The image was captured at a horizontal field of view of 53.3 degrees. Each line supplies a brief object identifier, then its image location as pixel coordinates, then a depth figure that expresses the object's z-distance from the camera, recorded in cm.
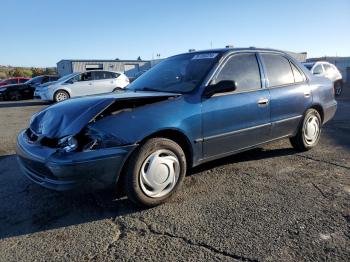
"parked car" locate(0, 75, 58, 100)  1995
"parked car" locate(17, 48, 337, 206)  316
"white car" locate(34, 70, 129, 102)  1534
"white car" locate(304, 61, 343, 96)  1386
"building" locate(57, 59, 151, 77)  3856
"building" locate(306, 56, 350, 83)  3362
